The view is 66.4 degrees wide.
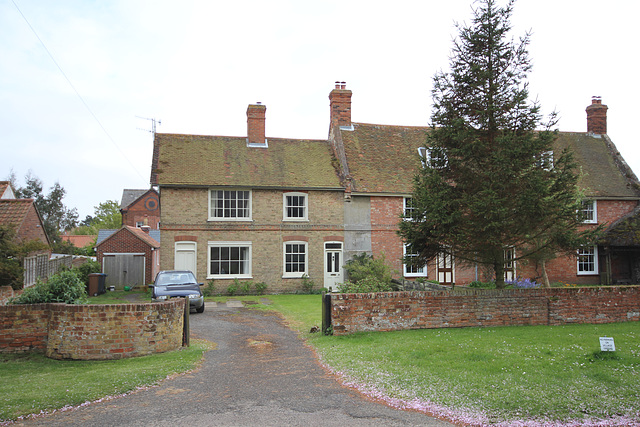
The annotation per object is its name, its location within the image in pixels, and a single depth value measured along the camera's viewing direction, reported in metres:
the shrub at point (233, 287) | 24.20
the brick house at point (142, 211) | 58.44
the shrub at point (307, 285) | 25.00
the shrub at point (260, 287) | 24.58
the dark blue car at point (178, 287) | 17.27
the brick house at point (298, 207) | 24.34
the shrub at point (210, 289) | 24.03
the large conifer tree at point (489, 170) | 12.40
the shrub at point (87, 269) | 26.86
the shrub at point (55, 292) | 10.47
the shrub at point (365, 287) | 13.66
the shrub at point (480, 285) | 21.45
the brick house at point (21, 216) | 17.84
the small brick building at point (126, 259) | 29.70
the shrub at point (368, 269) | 20.80
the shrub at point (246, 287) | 24.36
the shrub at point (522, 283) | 21.25
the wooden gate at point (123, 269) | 29.58
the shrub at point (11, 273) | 13.11
